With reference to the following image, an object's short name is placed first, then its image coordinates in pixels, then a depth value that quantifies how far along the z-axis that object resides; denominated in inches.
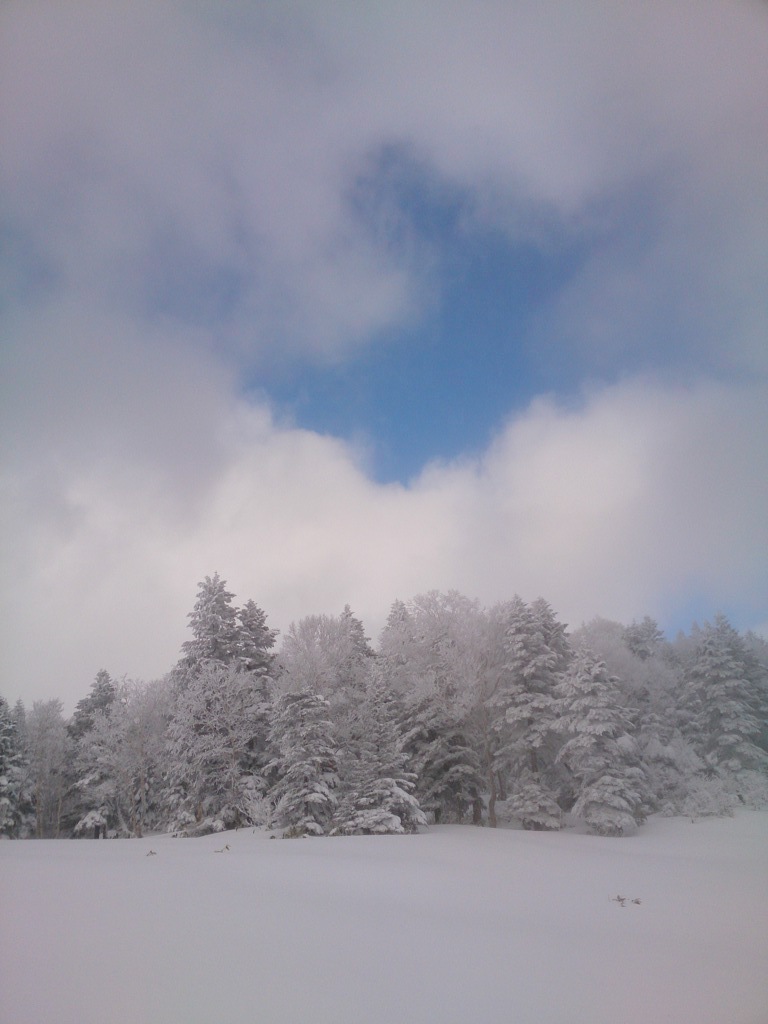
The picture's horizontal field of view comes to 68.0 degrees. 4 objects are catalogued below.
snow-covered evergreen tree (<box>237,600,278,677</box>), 1205.1
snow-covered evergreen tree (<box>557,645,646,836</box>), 932.6
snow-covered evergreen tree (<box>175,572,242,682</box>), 1171.3
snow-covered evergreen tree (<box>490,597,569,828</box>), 986.7
